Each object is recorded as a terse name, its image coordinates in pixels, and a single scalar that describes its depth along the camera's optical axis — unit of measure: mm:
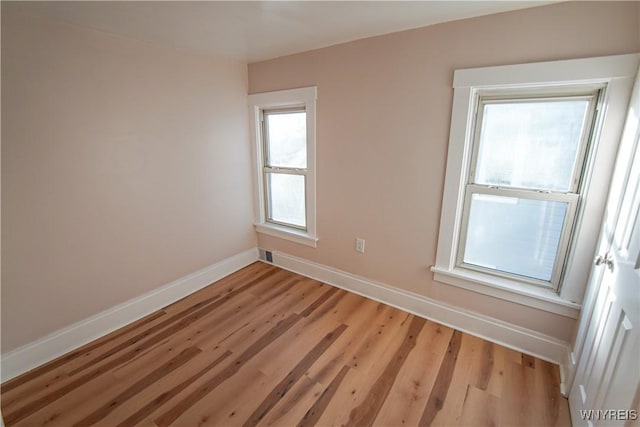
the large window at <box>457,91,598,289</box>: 1723
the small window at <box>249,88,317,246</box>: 2752
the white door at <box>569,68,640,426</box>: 1022
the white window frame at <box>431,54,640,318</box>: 1510
